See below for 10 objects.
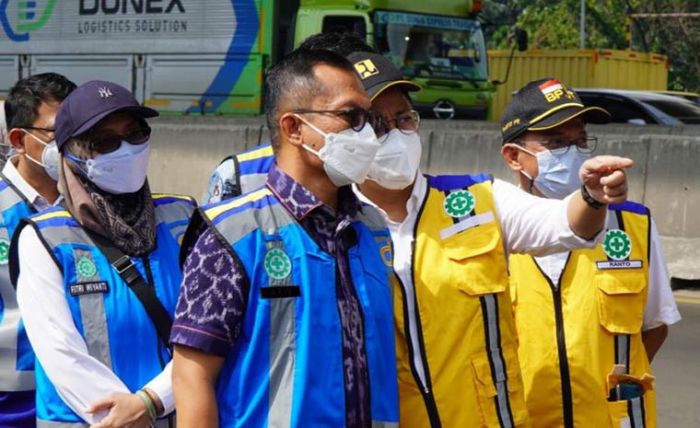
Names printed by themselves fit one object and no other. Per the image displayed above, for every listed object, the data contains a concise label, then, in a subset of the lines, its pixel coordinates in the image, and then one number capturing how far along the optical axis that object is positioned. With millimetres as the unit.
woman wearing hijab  3332
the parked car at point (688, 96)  21628
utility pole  40250
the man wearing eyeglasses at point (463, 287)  3404
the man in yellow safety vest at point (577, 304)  3850
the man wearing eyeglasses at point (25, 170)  3951
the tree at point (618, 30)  36656
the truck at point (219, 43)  22033
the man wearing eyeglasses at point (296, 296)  2859
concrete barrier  10875
